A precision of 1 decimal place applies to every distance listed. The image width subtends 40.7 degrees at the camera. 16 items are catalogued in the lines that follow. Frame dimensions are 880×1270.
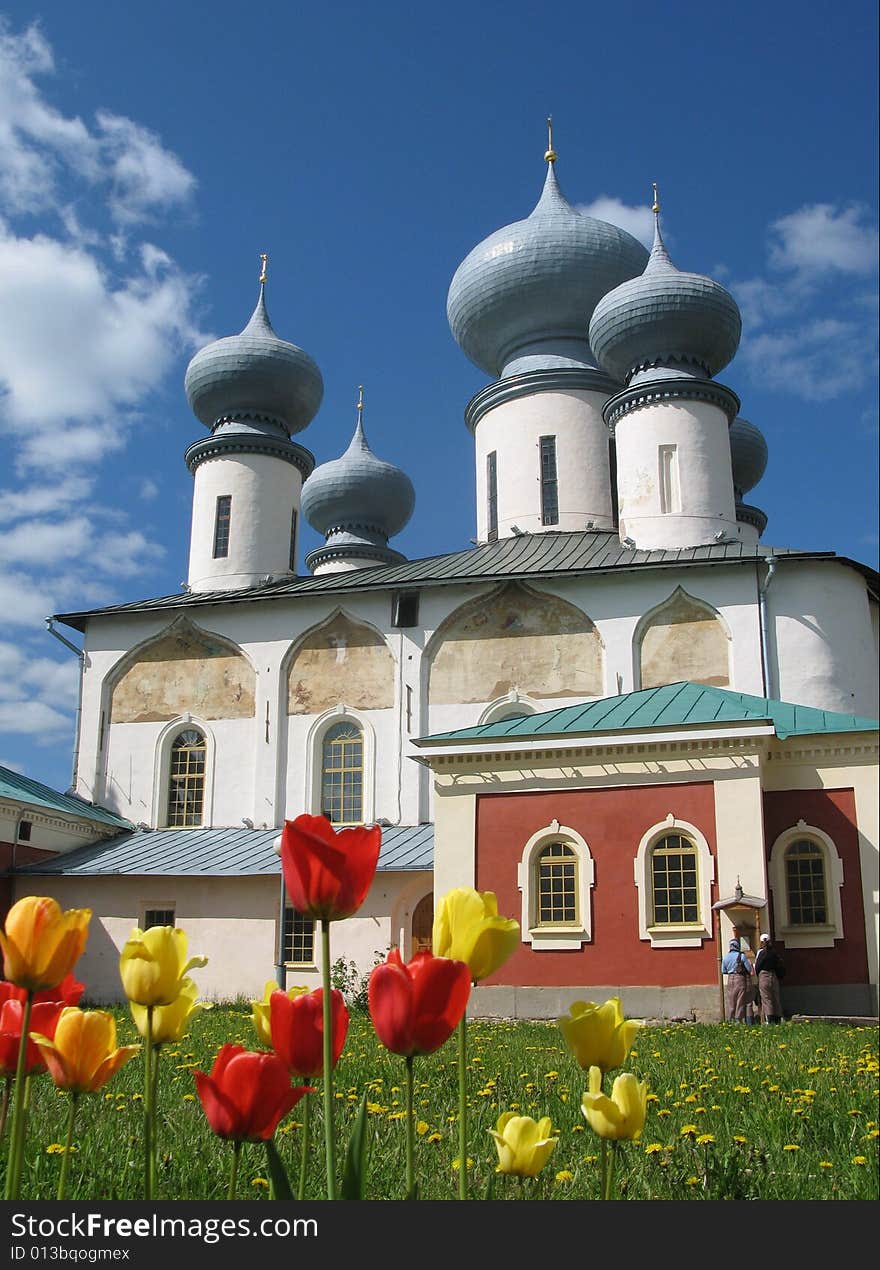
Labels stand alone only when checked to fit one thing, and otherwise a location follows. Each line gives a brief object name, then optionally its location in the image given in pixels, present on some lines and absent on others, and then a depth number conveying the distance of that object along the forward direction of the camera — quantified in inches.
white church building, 600.7
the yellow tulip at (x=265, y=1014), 84.3
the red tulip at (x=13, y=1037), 86.3
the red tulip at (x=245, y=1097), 72.8
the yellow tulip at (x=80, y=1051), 80.5
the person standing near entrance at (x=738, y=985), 536.4
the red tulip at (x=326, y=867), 70.6
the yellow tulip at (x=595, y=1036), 81.4
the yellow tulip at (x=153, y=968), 79.7
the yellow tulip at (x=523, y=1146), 77.9
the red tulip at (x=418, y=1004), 70.6
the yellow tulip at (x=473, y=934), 77.4
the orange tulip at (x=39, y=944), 73.7
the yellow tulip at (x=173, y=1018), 85.7
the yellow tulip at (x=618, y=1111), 80.3
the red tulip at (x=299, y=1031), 78.7
